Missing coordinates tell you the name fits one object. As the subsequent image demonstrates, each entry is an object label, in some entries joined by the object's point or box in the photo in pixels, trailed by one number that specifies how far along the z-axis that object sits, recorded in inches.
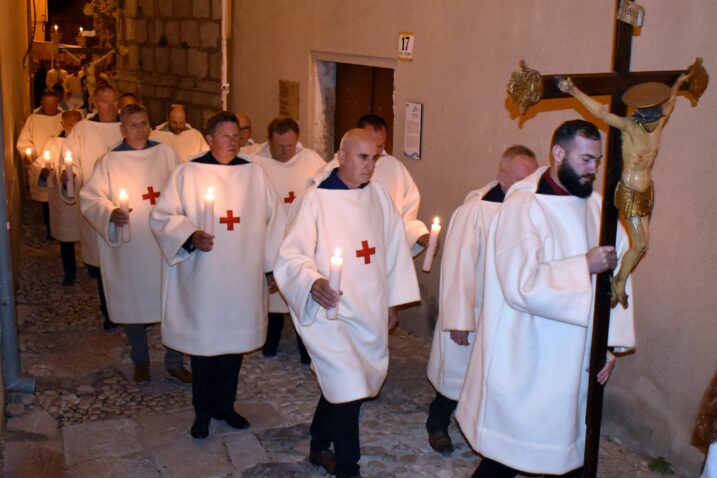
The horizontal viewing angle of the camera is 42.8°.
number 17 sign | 319.0
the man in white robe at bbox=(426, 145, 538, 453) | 210.2
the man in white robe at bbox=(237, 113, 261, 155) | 343.6
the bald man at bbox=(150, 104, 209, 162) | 374.3
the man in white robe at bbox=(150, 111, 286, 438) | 229.3
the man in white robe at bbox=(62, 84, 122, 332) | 327.9
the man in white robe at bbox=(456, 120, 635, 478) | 161.5
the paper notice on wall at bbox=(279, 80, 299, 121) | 398.6
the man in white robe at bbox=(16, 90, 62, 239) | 429.4
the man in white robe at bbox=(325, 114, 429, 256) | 283.9
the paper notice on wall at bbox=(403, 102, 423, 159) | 318.3
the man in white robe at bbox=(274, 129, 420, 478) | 196.9
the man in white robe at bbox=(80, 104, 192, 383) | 272.1
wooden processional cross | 132.6
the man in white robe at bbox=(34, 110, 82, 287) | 371.9
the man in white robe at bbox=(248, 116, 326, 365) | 298.0
